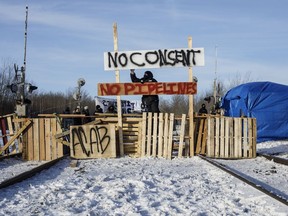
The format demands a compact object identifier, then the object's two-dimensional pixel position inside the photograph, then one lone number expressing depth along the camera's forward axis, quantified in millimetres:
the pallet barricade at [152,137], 13695
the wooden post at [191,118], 13834
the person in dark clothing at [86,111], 20625
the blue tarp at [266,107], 24281
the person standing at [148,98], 14281
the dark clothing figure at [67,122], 17180
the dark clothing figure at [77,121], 17609
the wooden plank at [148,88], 13992
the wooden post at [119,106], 13846
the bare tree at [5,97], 53453
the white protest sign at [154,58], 13992
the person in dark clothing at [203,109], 25284
